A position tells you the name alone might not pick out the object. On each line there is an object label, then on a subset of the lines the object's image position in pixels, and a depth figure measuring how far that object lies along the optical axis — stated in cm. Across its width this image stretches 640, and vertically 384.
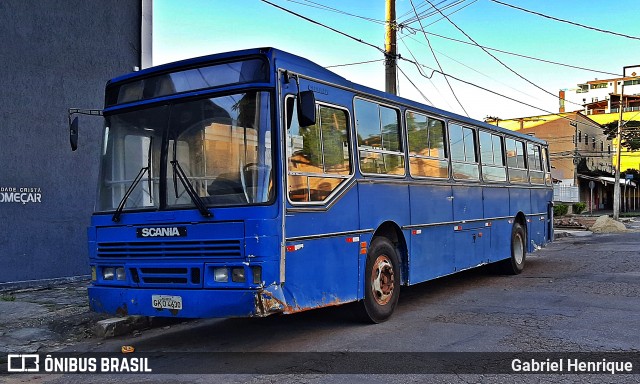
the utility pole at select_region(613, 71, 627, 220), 3784
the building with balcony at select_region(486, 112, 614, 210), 5241
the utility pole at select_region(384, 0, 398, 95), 1444
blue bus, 590
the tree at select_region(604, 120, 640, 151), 6128
